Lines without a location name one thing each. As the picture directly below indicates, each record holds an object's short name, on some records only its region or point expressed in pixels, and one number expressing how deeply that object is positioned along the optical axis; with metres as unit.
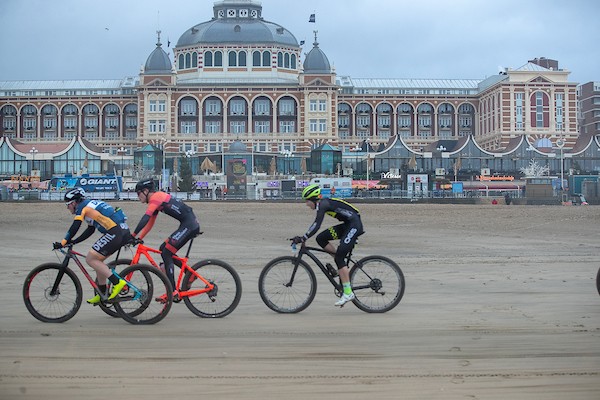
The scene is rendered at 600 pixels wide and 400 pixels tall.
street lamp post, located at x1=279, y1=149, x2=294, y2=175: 119.19
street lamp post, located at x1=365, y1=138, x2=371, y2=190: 101.87
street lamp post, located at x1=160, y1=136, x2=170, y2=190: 87.88
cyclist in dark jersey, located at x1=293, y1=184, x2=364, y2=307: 11.76
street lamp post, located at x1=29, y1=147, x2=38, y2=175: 109.76
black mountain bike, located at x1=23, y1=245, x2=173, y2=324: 10.89
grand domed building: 127.31
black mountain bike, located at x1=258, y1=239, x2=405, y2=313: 11.80
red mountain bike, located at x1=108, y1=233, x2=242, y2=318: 11.29
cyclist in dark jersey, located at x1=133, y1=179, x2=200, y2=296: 11.29
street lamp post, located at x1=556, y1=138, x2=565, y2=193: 91.26
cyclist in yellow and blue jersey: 10.91
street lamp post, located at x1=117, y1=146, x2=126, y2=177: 113.62
